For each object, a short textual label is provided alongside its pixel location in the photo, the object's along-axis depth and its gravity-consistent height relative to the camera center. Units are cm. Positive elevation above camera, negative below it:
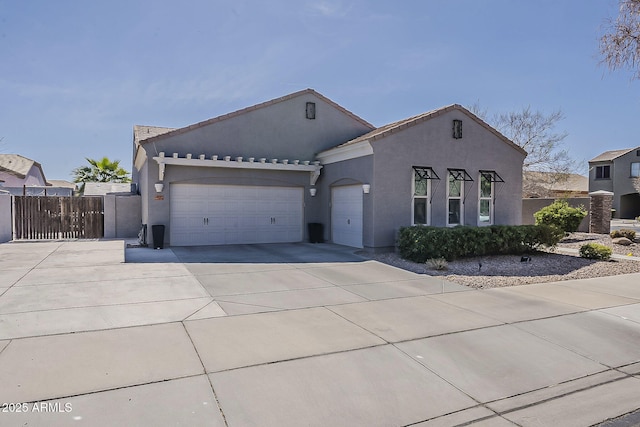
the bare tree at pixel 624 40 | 962 +410
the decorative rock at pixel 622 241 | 1455 -124
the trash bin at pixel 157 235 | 1349 -91
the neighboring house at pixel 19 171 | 2999 +308
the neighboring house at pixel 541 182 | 3092 +200
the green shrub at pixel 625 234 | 1529 -103
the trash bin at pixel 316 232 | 1559 -95
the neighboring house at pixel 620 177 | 3672 +285
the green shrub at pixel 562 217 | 1691 -41
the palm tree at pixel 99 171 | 3094 +287
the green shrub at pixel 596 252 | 1183 -132
